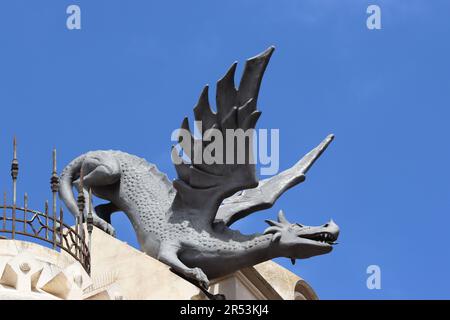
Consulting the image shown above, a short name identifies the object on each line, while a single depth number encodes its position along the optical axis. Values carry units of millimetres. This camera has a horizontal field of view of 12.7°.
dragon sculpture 27297
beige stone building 22688
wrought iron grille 23641
